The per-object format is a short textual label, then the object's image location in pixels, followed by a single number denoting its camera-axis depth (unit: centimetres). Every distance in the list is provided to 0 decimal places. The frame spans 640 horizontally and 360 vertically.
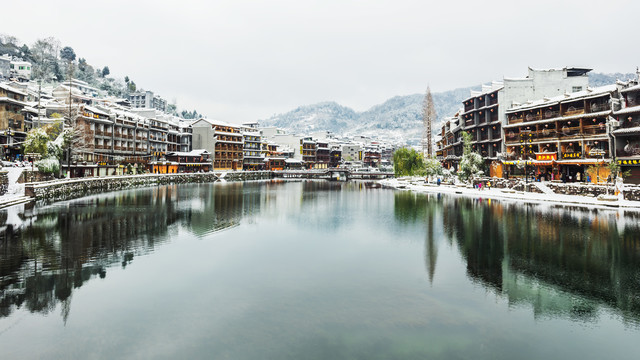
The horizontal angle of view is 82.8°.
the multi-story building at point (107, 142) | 8694
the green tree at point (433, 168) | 9931
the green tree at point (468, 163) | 7962
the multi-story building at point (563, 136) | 6269
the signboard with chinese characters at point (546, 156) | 7128
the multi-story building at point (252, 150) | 16000
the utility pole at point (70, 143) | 6894
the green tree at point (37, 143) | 6166
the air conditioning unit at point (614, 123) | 5997
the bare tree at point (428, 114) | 13388
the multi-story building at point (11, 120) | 7231
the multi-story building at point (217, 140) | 14450
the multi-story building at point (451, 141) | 10788
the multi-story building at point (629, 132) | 5725
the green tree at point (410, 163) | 11375
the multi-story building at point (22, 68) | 15962
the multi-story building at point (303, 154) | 19819
